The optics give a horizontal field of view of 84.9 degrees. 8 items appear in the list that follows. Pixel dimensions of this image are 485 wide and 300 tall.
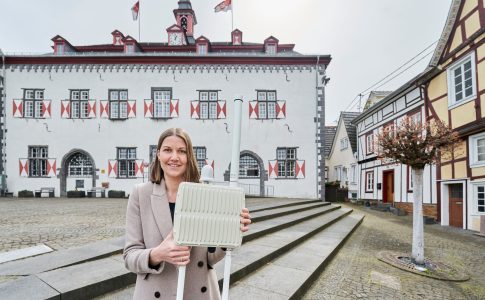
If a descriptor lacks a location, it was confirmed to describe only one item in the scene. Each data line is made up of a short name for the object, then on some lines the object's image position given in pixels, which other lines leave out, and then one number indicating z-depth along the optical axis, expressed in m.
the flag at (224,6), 17.73
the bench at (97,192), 15.40
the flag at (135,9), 19.44
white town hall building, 15.59
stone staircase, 2.62
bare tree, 5.56
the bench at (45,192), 15.32
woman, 1.42
